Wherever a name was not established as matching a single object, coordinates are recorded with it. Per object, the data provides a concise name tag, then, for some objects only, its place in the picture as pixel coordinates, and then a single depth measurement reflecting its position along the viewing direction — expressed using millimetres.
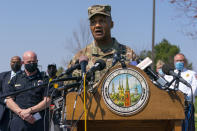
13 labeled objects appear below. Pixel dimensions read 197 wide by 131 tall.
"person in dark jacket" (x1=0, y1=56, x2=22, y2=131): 10547
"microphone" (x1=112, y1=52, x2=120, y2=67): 4856
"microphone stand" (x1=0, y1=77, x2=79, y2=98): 4918
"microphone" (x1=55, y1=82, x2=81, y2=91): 4891
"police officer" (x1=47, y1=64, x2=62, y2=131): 5381
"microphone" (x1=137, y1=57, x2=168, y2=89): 4672
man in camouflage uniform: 6329
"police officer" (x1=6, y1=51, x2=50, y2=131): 8940
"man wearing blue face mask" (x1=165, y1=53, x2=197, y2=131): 10957
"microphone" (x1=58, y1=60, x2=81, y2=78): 5125
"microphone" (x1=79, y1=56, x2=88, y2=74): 4874
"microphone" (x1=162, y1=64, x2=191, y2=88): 4877
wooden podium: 4567
